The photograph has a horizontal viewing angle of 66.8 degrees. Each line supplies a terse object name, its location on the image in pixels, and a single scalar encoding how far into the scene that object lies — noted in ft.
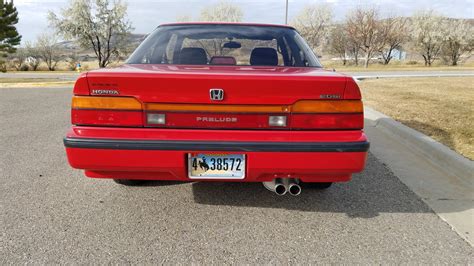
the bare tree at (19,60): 115.65
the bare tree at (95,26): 111.96
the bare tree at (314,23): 154.25
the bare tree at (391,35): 122.93
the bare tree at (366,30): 118.42
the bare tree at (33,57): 120.26
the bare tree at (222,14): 137.28
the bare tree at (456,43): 122.42
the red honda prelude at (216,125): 7.73
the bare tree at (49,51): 132.67
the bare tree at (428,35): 125.90
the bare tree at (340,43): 131.85
